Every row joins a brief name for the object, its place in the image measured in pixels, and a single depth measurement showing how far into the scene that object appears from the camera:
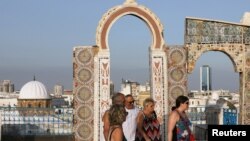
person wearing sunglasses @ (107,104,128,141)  6.51
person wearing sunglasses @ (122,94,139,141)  8.54
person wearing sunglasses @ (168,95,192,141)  7.72
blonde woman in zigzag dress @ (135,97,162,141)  8.57
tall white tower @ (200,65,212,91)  144.59
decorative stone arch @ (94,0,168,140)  15.40
